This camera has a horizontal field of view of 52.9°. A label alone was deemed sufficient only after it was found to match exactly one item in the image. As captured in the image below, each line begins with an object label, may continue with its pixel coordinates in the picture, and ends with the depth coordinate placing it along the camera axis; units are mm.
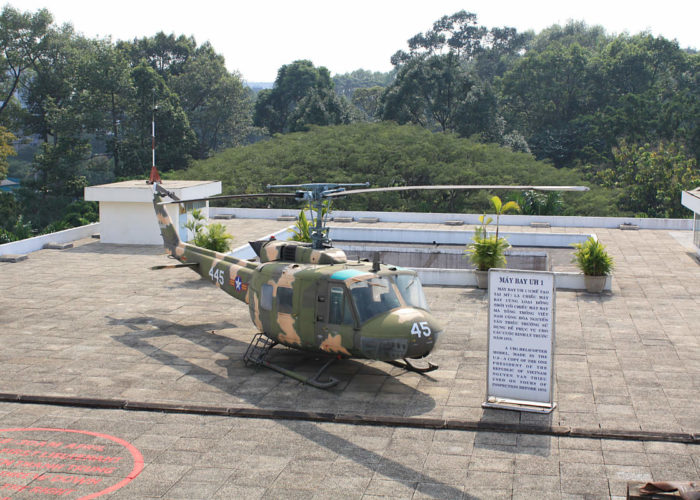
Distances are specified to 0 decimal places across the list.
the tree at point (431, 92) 57062
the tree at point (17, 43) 54031
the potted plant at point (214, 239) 21297
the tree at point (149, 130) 54406
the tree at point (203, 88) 66625
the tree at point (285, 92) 75875
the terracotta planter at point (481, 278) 19984
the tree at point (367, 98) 97125
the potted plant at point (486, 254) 20094
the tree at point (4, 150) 43125
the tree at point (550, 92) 64000
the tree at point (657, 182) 41062
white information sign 11164
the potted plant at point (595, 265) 19422
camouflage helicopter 11625
